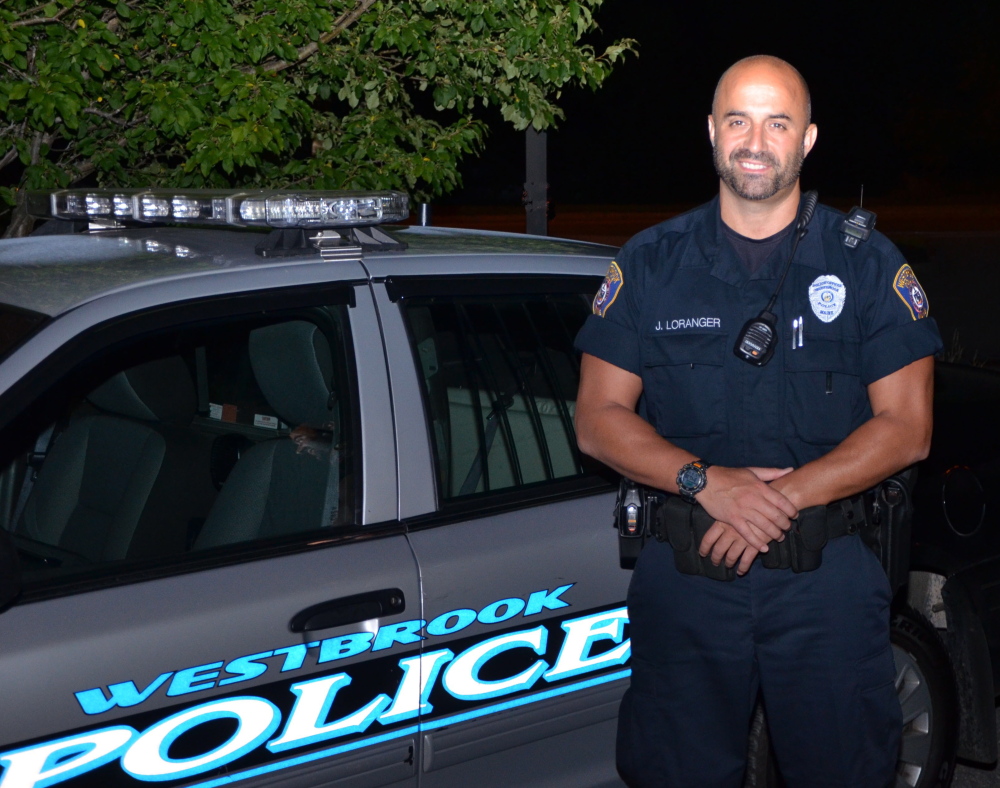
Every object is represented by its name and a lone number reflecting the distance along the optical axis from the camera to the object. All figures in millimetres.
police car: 2143
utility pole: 8031
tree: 4332
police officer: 2391
